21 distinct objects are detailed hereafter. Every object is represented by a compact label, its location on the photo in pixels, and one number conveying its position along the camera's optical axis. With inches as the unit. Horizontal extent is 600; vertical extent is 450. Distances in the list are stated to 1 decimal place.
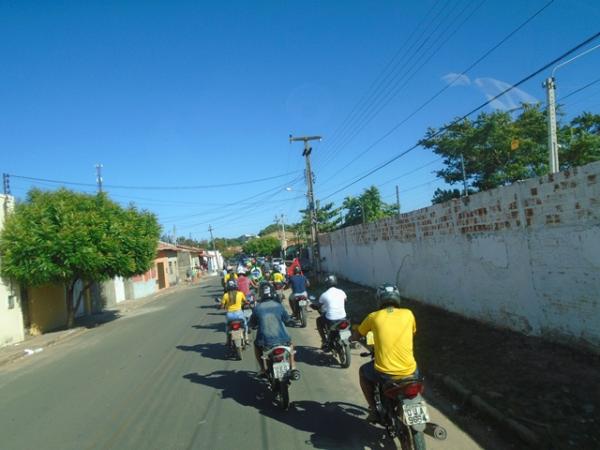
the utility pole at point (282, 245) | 2462.1
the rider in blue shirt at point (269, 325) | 255.0
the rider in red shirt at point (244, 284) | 488.7
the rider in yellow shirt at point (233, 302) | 368.5
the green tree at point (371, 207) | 1477.6
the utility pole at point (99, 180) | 1439.7
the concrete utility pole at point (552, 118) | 535.8
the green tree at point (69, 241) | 618.2
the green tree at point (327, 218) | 1804.9
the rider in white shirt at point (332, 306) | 332.2
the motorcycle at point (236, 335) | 355.6
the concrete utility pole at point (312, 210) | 1095.9
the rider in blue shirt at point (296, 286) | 495.8
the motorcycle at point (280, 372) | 234.1
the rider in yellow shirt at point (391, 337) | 176.2
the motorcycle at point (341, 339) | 315.6
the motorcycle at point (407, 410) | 159.2
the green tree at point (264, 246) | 3090.6
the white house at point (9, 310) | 605.0
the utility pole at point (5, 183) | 1036.5
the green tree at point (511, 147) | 862.5
